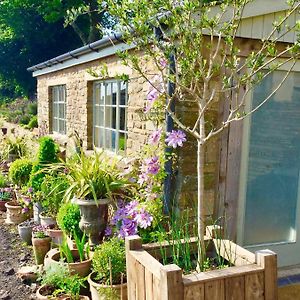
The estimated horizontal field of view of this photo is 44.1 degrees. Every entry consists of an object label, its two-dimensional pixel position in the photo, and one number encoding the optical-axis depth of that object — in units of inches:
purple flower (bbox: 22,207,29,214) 252.4
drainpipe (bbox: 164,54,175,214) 159.2
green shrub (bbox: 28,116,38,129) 576.3
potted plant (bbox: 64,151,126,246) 173.6
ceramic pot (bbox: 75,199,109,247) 172.6
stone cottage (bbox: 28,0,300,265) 161.3
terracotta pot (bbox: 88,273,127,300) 135.0
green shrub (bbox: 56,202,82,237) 187.0
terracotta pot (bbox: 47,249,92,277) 157.9
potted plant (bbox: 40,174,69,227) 213.6
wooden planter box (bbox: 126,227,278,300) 94.7
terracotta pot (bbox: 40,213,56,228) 214.5
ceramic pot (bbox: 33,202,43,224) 233.7
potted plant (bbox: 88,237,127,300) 135.5
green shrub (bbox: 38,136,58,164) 245.3
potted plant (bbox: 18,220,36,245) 223.9
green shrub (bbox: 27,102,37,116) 756.6
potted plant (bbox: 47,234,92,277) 158.9
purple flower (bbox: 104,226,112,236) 173.0
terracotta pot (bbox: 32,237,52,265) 194.7
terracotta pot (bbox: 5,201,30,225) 258.2
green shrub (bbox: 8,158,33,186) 272.2
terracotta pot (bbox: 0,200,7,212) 291.3
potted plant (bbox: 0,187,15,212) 291.6
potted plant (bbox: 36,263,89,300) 148.6
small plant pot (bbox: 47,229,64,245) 200.4
